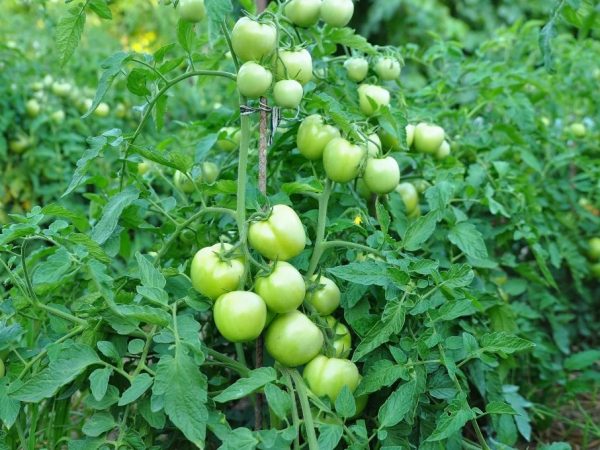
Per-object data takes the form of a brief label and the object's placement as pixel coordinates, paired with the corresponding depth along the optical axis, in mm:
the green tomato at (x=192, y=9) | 1127
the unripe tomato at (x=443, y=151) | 1647
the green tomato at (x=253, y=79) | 1080
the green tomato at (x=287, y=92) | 1113
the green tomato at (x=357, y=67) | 1437
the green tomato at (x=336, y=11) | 1275
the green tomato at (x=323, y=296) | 1194
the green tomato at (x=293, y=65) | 1150
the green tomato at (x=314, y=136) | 1258
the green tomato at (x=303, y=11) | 1302
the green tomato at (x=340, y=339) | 1206
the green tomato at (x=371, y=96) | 1402
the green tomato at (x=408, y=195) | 1559
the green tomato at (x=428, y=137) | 1562
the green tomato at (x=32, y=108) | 2946
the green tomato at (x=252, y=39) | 1083
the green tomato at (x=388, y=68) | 1444
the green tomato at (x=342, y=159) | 1198
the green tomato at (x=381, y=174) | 1229
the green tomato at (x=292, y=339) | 1108
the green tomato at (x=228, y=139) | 1526
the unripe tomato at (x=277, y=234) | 1094
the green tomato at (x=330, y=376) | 1124
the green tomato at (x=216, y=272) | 1074
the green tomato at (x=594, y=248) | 2307
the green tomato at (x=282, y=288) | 1066
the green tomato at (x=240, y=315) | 1038
